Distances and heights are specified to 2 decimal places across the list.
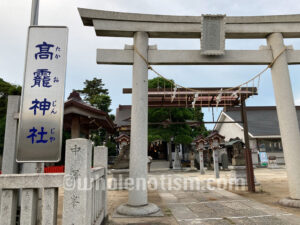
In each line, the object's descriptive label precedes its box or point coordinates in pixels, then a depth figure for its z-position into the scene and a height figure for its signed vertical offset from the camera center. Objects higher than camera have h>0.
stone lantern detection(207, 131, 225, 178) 15.61 +0.88
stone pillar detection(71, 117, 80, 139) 8.34 +1.07
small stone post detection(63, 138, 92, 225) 2.40 -0.34
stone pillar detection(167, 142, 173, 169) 21.86 -1.13
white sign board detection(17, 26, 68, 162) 3.25 +0.96
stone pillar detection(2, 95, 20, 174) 4.44 +0.38
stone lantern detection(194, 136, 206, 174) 17.95 +0.76
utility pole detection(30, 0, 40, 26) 4.18 +2.83
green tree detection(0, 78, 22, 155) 16.53 +5.23
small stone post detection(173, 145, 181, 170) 20.42 -0.93
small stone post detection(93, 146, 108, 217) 4.42 -0.07
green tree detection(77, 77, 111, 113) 28.67 +9.61
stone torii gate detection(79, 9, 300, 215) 5.30 +2.75
